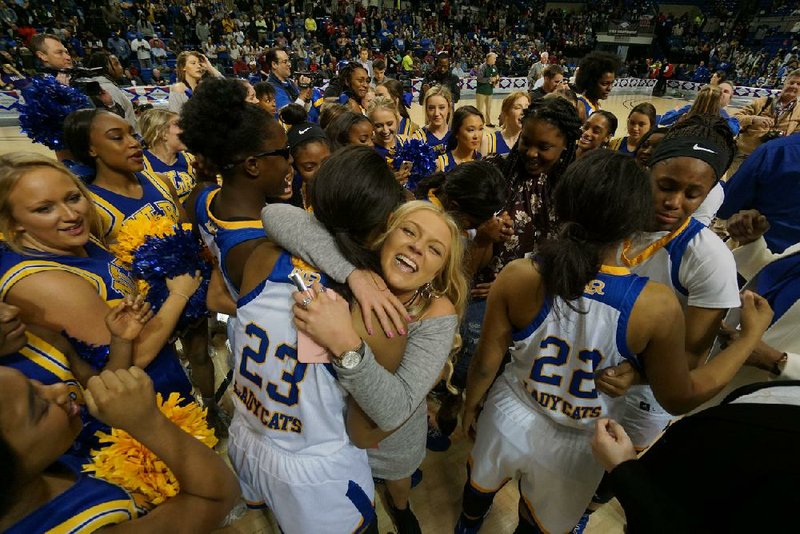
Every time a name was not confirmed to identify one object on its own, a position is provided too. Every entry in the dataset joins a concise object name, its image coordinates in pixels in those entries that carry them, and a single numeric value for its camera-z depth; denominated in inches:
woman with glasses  66.5
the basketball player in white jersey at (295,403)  46.9
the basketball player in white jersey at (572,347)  47.5
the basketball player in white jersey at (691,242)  59.6
